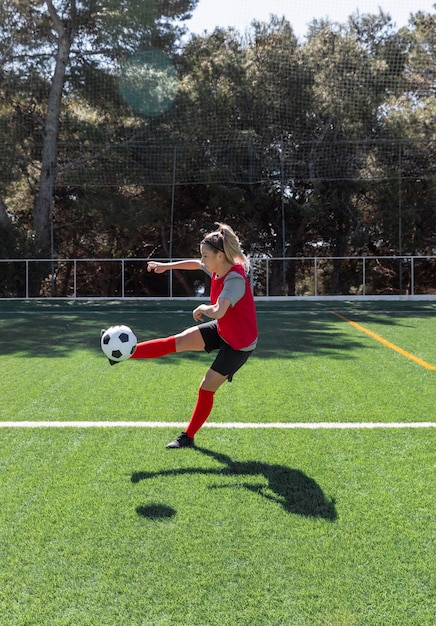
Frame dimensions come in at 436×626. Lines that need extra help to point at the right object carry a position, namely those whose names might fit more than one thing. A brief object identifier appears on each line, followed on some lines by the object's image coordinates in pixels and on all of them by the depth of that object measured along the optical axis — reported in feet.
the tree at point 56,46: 85.66
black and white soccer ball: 14.51
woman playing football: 13.78
